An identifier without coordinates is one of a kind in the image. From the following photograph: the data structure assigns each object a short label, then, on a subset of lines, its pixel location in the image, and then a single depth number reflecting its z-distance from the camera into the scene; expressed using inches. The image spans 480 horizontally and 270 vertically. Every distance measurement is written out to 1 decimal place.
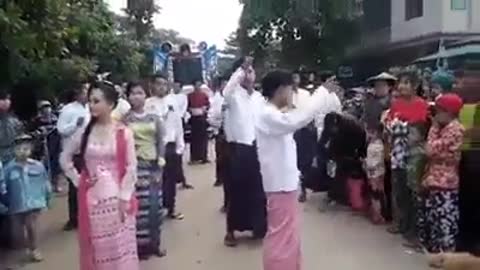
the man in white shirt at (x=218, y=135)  419.8
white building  976.9
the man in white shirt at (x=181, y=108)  449.4
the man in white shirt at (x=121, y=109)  270.4
